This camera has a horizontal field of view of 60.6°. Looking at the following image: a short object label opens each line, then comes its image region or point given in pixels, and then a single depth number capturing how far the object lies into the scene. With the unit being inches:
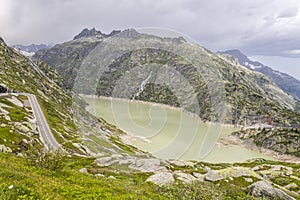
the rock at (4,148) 1616.4
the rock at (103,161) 1666.8
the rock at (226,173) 1331.1
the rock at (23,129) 2352.9
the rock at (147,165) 1646.8
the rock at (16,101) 3435.3
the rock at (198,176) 1408.7
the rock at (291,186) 1321.7
